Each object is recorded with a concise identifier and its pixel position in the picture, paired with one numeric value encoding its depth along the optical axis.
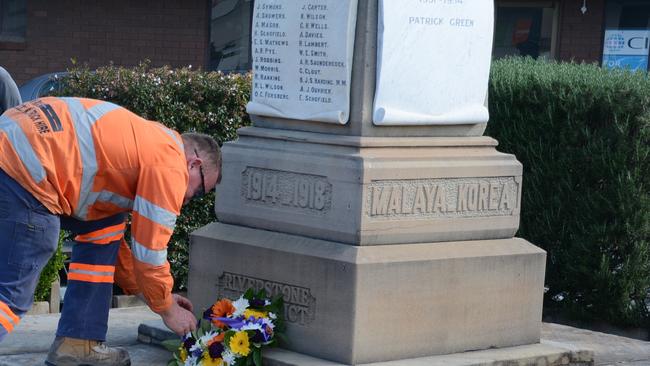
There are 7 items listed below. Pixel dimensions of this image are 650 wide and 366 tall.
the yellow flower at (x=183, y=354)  5.15
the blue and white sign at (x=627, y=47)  17.86
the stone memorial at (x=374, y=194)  5.07
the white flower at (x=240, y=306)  5.12
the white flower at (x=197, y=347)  5.07
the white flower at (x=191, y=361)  5.08
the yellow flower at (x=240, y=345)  5.01
